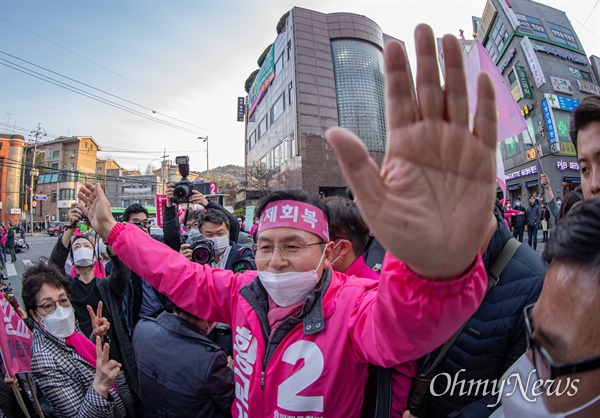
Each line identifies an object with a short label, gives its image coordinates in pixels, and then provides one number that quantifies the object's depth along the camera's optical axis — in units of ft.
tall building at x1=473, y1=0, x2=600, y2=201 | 61.72
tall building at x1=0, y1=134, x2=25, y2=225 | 108.78
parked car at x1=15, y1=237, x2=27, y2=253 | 61.93
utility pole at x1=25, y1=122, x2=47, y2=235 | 118.25
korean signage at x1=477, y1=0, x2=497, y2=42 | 77.15
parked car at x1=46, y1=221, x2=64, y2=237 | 106.30
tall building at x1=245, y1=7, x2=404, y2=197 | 81.76
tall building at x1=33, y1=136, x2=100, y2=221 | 144.15
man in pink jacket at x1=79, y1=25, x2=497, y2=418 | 2.47
